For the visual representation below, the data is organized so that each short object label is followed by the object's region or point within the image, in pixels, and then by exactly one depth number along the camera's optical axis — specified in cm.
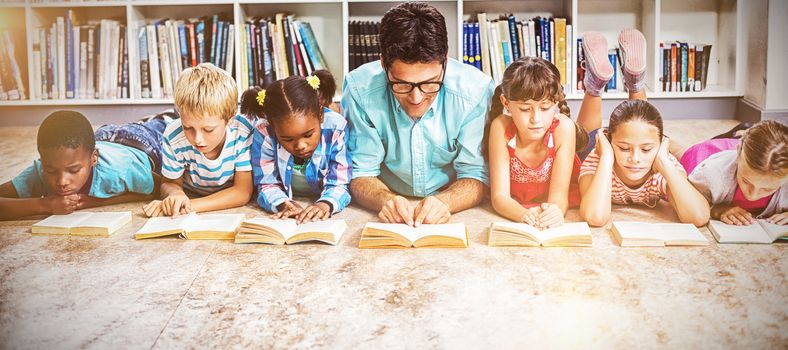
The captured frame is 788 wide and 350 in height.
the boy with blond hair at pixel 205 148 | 240
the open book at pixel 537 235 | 214
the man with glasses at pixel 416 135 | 229
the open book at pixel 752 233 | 212
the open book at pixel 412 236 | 216
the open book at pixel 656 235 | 212
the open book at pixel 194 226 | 230
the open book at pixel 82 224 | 236
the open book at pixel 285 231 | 222
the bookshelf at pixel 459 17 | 391
